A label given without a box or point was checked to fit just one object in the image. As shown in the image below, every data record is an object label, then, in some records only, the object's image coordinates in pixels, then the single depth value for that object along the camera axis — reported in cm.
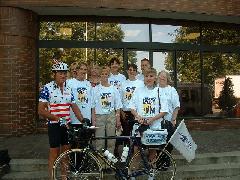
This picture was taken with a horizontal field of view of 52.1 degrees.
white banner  396
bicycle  361
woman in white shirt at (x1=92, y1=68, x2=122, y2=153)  421
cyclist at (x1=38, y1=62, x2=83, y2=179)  360
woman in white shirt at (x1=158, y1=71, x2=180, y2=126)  437
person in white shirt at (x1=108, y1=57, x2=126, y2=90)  469
